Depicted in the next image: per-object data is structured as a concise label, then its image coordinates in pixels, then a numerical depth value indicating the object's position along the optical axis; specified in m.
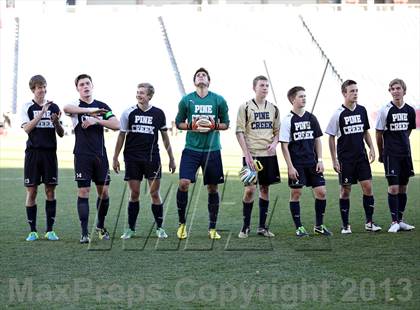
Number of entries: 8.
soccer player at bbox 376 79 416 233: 11.76
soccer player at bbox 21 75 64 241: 11.09
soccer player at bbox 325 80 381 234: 11.45
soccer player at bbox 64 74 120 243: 10.75
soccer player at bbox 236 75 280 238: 11.24
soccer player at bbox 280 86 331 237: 11.22
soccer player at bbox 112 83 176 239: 11.24
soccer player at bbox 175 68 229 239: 11.08
